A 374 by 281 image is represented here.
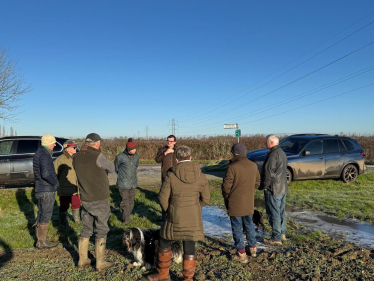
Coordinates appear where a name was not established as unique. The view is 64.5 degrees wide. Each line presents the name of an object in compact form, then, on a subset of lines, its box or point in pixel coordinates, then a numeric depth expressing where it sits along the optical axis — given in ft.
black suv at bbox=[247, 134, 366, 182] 34.55
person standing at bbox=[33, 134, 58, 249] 16.34
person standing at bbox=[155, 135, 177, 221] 21.47
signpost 69.67
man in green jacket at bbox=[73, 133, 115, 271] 13.48
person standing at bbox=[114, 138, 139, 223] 20.83
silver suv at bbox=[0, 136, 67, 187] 31.71
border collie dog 13.75
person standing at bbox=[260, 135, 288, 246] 16.70
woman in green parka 11.48
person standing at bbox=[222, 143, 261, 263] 14.23
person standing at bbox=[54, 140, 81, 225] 19.99
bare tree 35.67
